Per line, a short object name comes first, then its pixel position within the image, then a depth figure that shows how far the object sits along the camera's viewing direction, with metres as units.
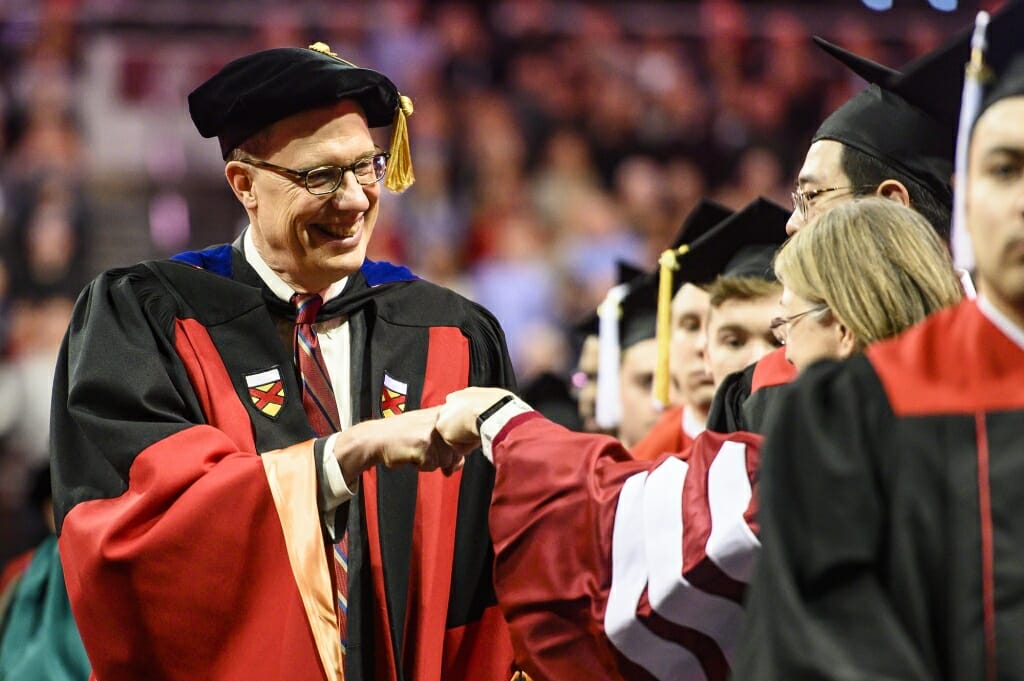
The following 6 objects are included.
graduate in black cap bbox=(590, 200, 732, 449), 10.89
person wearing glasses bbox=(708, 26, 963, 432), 6.87
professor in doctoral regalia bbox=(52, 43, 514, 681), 5.93
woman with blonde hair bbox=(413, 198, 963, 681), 4.91
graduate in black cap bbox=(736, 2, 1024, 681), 3.69
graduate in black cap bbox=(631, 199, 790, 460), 8.34
